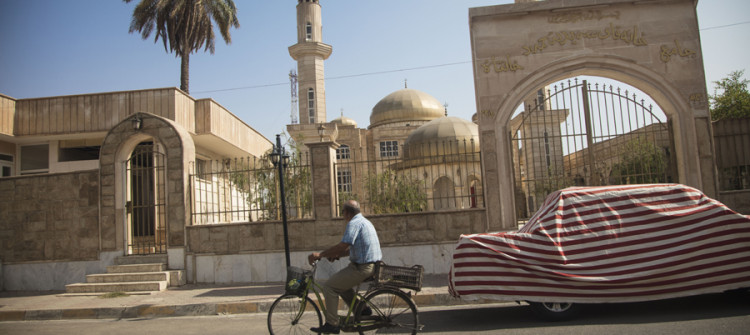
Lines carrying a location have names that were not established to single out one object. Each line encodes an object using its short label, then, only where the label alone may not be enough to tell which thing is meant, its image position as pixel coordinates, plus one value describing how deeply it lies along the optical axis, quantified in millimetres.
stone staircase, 10203
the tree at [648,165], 10531
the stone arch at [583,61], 10617
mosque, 31109
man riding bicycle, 5102
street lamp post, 9461
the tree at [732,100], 20812
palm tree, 19812
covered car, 5801
